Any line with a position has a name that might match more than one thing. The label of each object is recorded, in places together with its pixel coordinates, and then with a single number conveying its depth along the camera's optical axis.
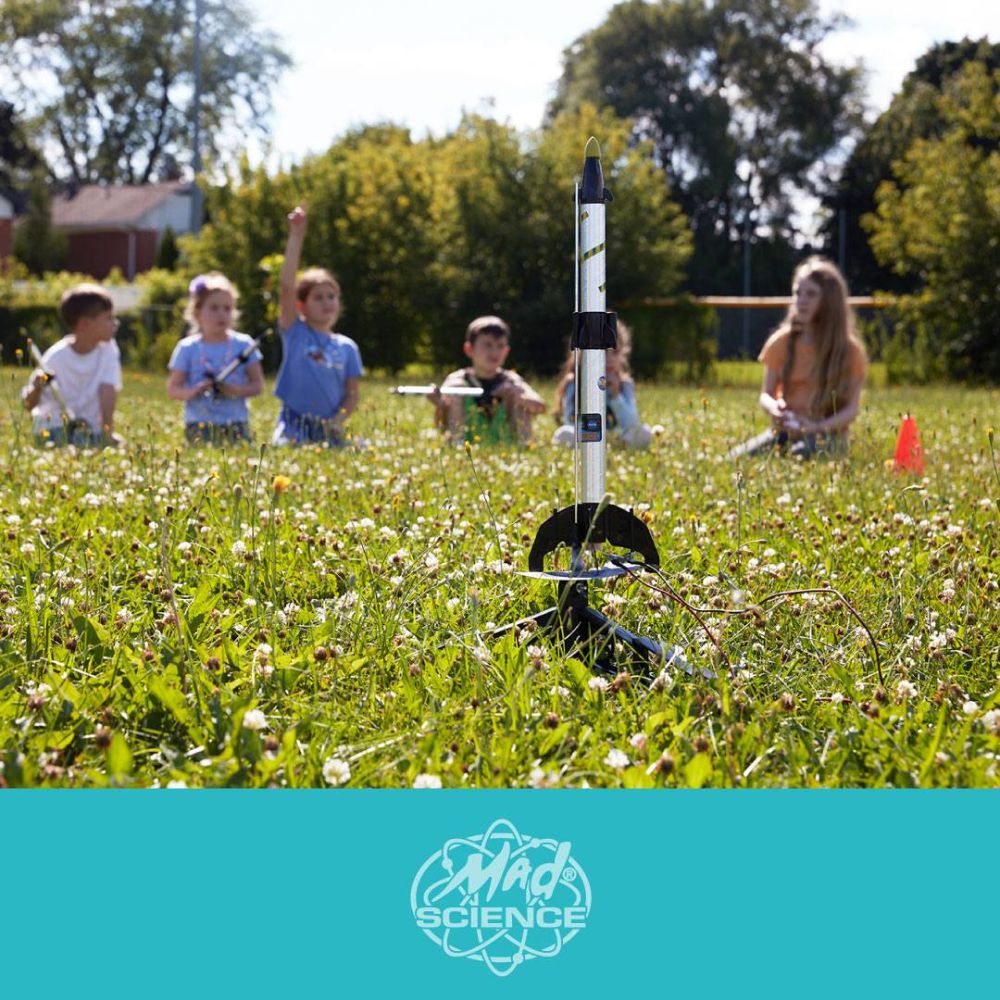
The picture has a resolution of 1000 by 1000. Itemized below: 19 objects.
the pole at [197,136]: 28.69
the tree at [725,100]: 49.19
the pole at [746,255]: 49.63
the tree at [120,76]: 54.78
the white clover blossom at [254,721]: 2.32
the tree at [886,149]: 43.44
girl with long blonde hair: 8.16
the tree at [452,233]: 23.55
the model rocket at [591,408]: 2.93
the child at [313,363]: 8.78
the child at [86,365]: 8.53
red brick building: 59.91
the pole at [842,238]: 47.50
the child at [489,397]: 8.31
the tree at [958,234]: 21.75
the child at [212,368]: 8.63
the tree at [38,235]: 53.53
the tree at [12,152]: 52.72
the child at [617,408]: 8.15
